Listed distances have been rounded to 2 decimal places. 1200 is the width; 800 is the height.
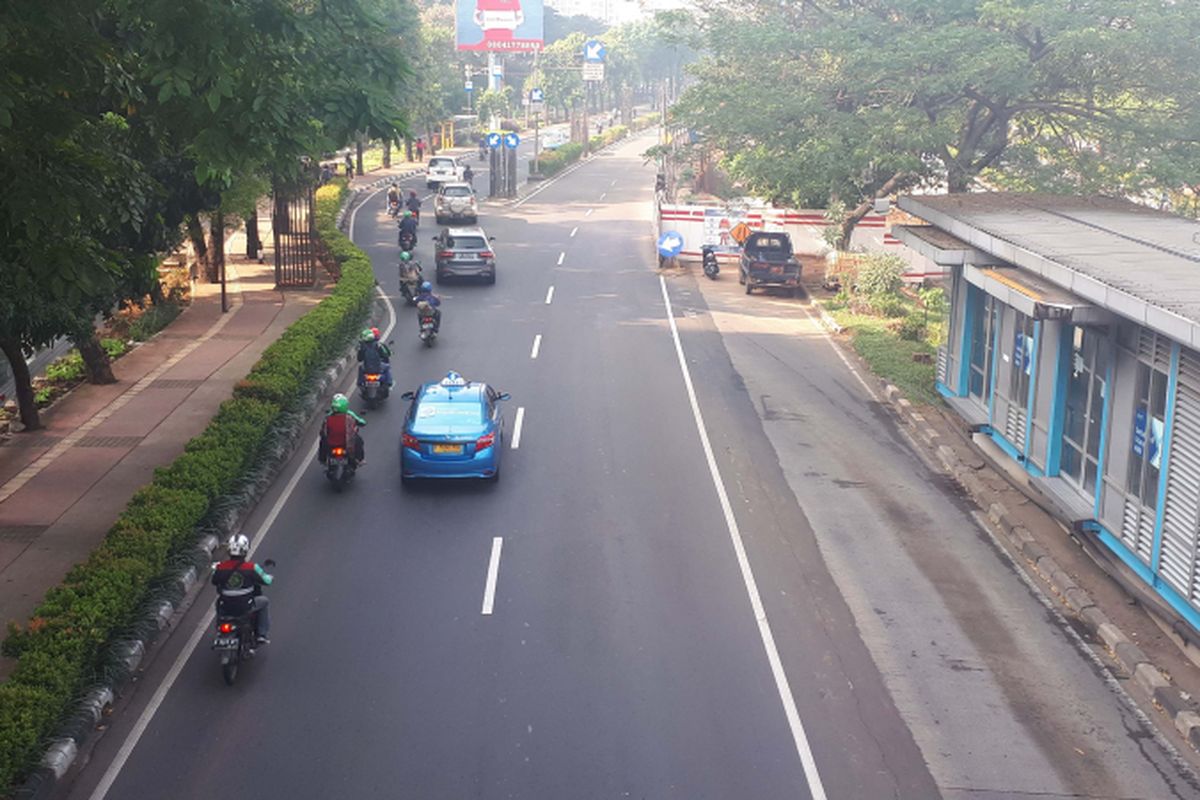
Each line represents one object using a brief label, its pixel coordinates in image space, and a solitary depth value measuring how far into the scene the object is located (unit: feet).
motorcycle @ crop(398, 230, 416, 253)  134.51
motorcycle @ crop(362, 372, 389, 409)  76.74
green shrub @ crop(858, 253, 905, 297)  110.01
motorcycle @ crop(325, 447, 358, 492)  60.49
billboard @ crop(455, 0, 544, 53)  271.74
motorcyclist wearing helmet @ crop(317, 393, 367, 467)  60.29
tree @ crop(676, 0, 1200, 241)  91.50
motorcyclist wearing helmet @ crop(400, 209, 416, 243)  134.31
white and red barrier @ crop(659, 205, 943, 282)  135.03
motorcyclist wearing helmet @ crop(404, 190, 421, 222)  155.23
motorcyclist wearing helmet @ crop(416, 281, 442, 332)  94.87
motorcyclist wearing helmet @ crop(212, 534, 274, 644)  41.09
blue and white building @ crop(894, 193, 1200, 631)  45.55
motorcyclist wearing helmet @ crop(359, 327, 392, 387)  76.33
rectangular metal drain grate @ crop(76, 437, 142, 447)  65.98
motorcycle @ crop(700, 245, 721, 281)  131.34
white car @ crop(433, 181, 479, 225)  166.91
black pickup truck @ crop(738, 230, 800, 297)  121.08
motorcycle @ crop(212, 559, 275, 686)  40.42
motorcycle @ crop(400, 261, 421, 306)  111.14
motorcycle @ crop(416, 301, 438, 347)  94.12
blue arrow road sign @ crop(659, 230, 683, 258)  136.26
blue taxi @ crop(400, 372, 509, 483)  60.59
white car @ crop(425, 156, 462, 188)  215.51
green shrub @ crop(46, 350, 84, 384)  80.48
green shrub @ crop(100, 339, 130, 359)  87.55
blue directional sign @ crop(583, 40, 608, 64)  316.40
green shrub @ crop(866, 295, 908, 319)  108.58
